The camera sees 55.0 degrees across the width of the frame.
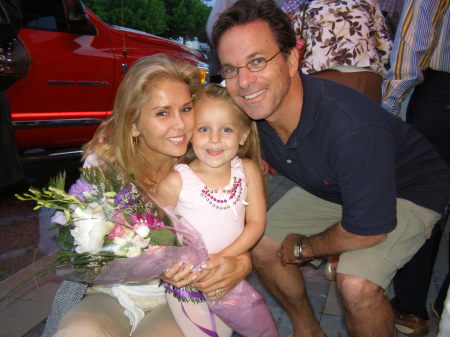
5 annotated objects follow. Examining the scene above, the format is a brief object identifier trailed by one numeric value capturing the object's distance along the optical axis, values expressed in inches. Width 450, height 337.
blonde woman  74.4
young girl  81.1
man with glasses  79.4
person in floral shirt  111.0
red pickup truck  161.8
